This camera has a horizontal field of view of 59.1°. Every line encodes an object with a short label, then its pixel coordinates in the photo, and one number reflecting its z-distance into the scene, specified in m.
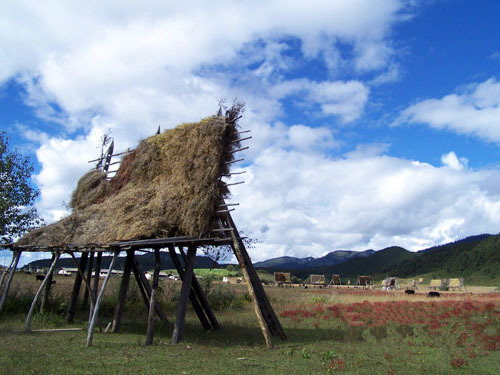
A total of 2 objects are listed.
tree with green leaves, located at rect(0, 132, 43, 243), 25.41
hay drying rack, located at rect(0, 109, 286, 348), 12.79
